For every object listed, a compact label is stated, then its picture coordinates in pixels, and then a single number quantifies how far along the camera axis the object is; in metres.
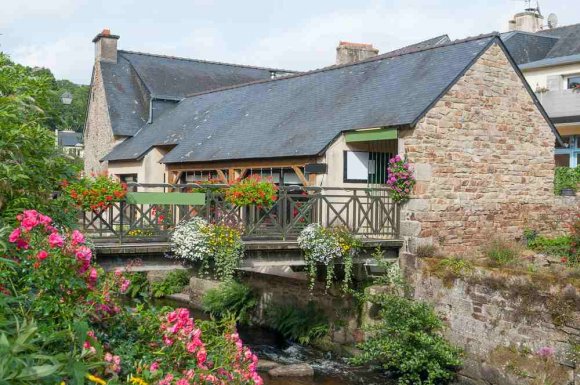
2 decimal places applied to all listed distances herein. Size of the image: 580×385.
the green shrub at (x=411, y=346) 12.45
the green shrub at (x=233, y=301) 18.45
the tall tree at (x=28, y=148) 6.95
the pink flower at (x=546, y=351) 11.25
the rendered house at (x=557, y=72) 23.72
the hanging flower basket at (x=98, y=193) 11.55
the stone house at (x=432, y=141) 14.56
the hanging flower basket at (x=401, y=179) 14.29
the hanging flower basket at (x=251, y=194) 13.15
